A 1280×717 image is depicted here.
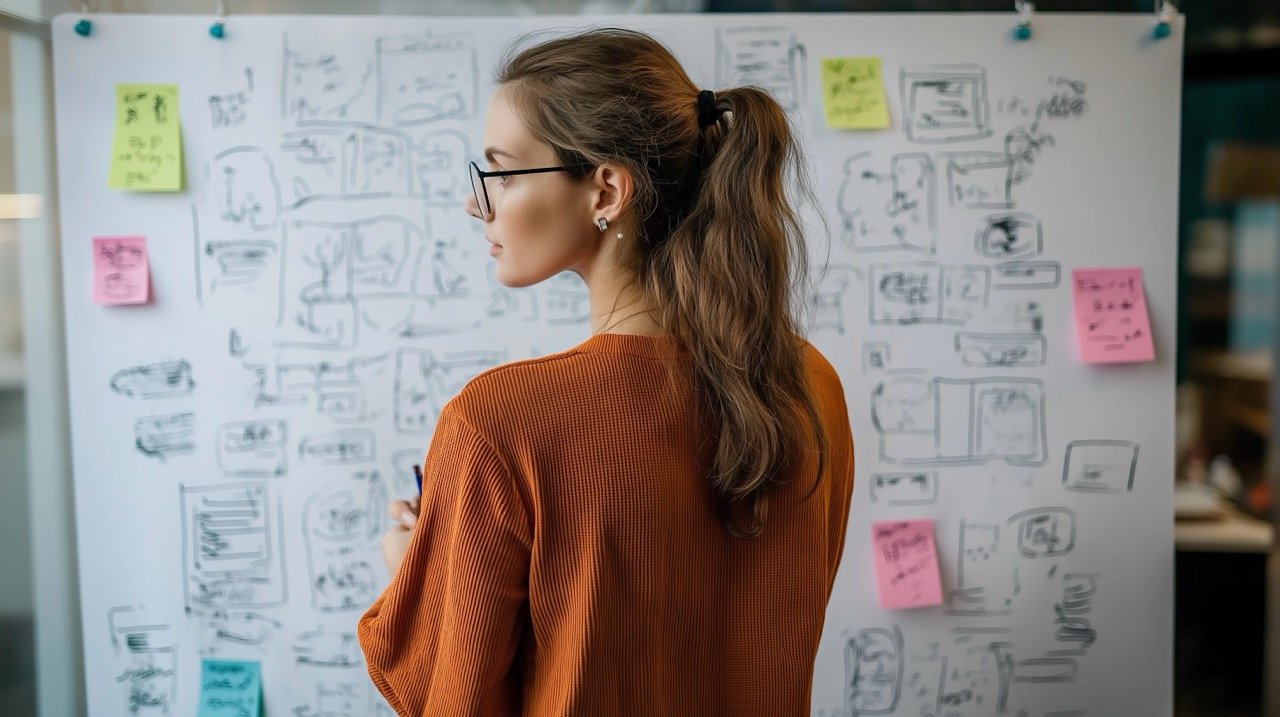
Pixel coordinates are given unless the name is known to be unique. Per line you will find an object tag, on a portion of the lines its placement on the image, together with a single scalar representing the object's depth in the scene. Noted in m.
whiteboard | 1.48
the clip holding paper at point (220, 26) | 1.45
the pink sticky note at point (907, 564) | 1.54
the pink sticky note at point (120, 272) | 1.46
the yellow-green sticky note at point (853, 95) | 1.50
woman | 0.68
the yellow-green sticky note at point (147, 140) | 1.46
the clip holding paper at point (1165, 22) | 1.50
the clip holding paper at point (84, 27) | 1.44
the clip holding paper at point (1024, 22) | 1.49
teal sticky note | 1.50
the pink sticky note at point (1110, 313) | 1.53
